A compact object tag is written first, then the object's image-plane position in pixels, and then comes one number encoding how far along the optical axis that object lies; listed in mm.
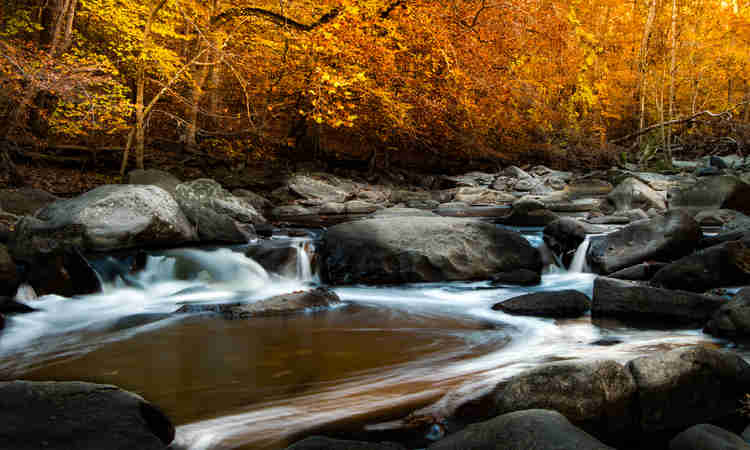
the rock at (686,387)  2857
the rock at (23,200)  8844
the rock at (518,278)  6992
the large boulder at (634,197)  11414
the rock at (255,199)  13147
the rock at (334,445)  2355
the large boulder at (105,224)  6758
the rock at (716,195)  9336
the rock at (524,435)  2164
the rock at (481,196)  15430
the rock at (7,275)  5712
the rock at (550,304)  5414
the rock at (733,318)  4227
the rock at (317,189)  14781
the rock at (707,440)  2254
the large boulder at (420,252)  6988
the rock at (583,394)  2756
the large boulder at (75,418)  2314
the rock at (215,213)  8352
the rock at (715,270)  5562
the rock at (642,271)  6211
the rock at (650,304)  4840
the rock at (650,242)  6570
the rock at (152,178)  11219
